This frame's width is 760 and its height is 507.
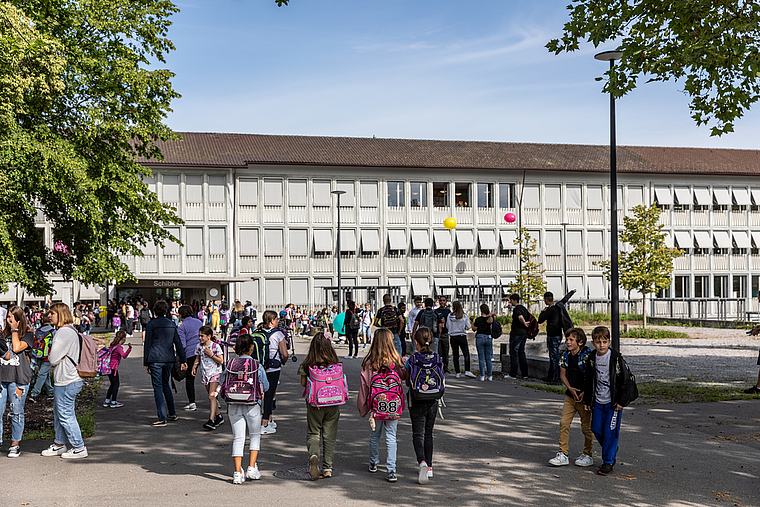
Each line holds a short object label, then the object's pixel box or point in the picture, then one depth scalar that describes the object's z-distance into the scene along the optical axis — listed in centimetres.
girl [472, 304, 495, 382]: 1625
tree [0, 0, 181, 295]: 1789
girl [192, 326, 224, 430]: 1081
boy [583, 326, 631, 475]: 800
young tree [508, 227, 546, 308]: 4709
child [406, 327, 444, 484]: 779
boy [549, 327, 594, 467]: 834
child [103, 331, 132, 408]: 1312
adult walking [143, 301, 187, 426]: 1117
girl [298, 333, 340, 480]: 788
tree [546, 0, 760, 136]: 1094
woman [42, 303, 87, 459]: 889
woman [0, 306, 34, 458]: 911
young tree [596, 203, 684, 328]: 3975
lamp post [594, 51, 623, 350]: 1497
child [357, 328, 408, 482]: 776
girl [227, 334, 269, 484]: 770
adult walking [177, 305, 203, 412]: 1224
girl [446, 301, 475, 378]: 1717
